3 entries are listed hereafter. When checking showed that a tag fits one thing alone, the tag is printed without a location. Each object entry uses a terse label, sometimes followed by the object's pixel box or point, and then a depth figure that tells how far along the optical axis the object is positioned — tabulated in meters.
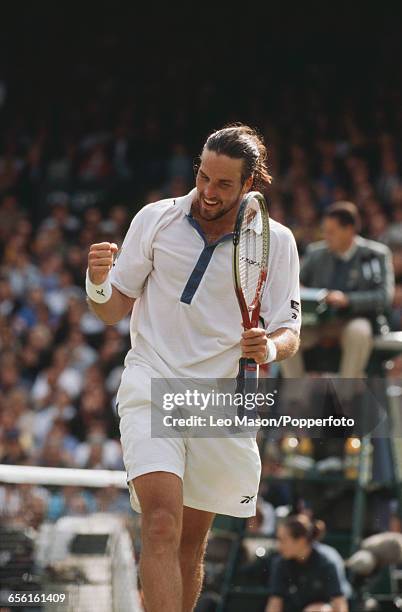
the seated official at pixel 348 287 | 18.45
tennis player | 10.71
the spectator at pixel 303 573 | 17.28
